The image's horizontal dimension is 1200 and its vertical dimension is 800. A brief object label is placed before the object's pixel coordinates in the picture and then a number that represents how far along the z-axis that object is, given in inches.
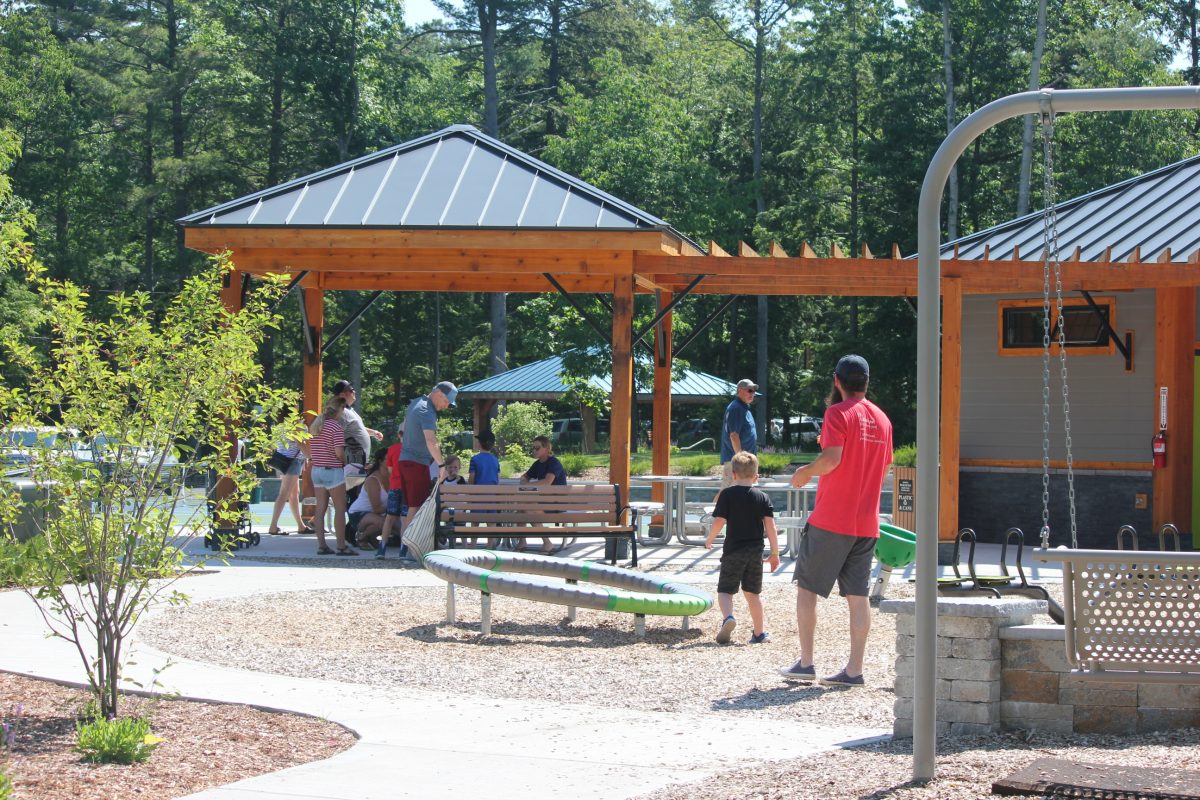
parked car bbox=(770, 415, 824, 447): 1872.5
